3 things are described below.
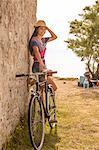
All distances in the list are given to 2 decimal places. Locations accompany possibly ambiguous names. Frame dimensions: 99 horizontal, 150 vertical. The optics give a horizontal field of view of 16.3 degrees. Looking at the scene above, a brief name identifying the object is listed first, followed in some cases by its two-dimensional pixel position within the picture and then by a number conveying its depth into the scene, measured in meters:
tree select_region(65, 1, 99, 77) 24.42
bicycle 6.33
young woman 7.63
